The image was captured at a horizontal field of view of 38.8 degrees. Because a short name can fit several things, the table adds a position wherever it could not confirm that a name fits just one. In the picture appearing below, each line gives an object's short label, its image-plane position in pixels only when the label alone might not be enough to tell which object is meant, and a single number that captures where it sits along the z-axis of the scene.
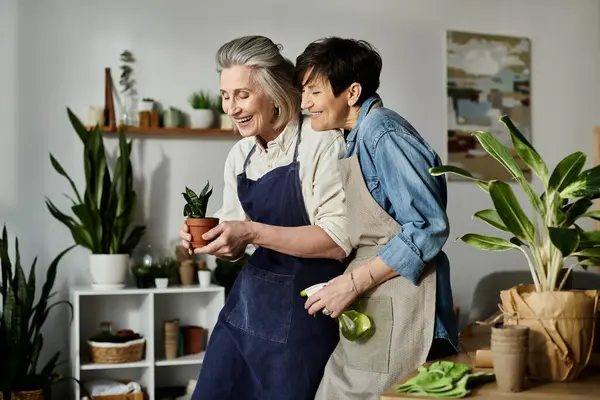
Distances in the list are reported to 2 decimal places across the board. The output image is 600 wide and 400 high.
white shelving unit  4.72
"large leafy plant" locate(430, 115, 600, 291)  1.72
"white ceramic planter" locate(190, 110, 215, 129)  5.10
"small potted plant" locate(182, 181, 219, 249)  2.20
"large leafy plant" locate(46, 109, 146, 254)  4.74
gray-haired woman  2.26
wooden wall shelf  4.99
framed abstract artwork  5.79
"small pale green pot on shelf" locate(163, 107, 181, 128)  5.04
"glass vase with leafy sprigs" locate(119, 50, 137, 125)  5.04
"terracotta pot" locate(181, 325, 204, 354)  5.00
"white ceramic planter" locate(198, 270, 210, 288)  4.93
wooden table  1.57
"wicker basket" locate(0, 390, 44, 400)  4.41
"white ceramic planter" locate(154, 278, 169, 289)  4.87
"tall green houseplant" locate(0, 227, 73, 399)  4.39
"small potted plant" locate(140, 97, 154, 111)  5.02
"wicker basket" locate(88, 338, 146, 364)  4.65
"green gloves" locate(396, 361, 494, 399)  1.59
